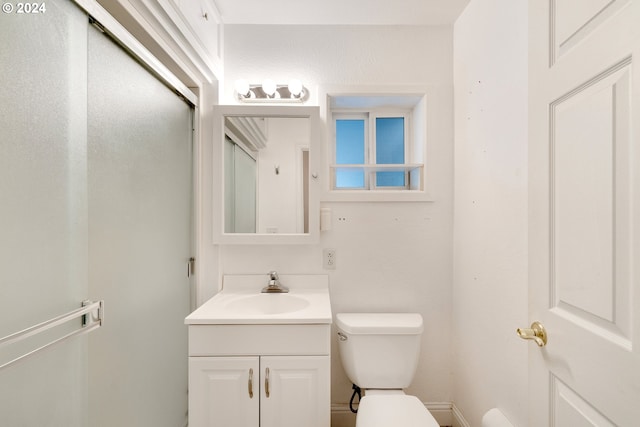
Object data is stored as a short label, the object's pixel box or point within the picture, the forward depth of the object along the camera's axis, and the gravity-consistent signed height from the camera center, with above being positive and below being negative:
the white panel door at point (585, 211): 0.57 +0.00
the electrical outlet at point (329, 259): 1.78 -0.29
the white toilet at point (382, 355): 1.53 -0.74
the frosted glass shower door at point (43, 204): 0.66 +0.02
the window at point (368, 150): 1.81 +0.37
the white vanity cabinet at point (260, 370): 1.31 -0.70
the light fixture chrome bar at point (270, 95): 1.72 +0.67
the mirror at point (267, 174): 1.69 +0.22
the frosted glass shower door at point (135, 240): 0.94 -0.11
